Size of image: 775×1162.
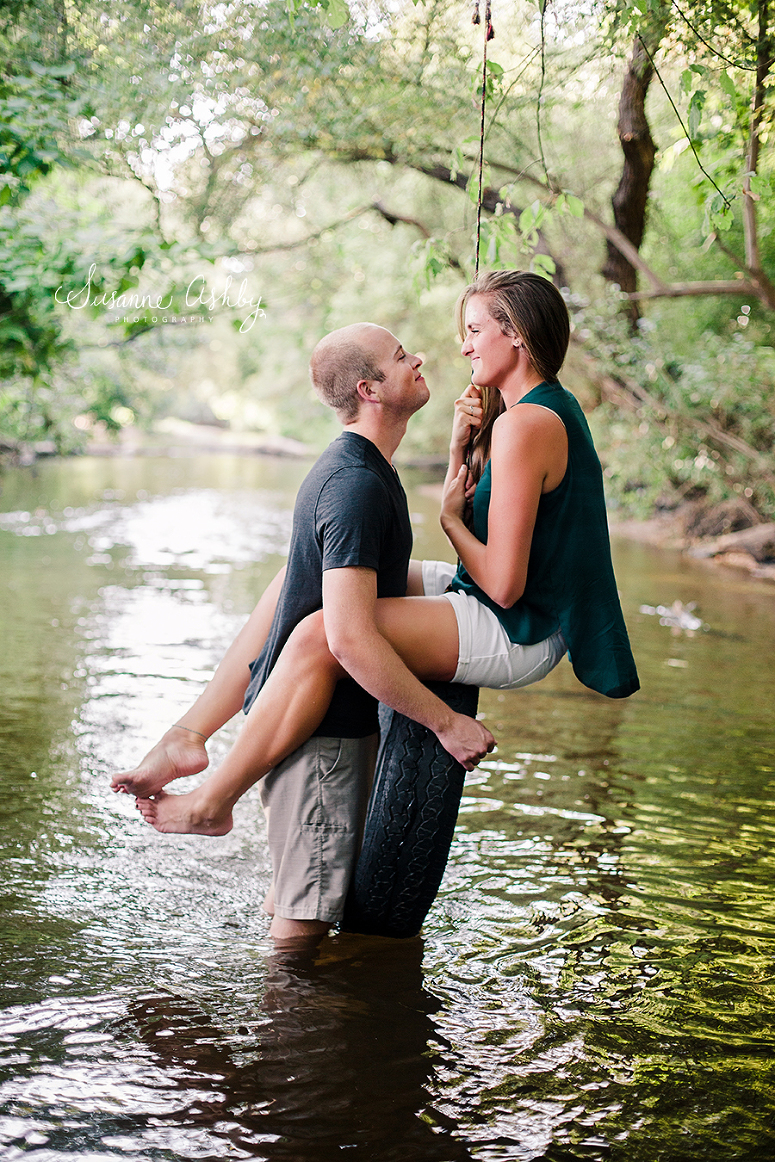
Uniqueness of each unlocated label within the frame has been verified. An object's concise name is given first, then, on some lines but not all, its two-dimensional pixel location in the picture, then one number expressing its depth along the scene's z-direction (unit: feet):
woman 9.43
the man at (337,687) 9.03
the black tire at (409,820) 10.07
